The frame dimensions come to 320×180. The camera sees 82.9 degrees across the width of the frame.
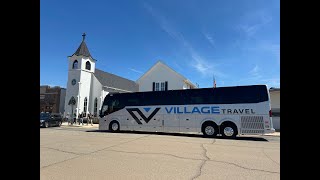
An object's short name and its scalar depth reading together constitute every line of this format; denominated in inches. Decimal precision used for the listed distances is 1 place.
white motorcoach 444.1
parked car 731.9
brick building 1277.2
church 1092.8
